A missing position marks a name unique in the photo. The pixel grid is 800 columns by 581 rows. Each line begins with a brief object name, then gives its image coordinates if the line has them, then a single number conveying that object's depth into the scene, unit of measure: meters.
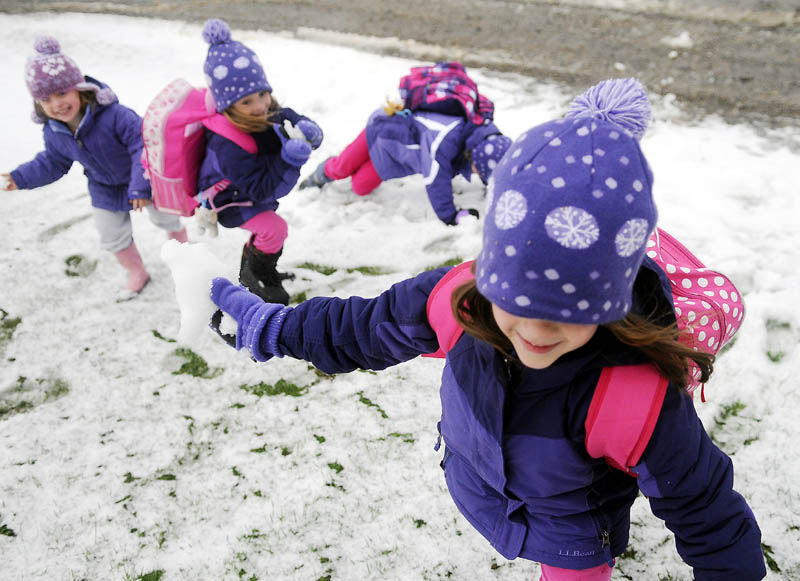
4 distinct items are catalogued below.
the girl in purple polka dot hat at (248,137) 3.14
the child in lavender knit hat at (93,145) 3.26
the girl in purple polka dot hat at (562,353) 1.14
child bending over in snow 4.05
